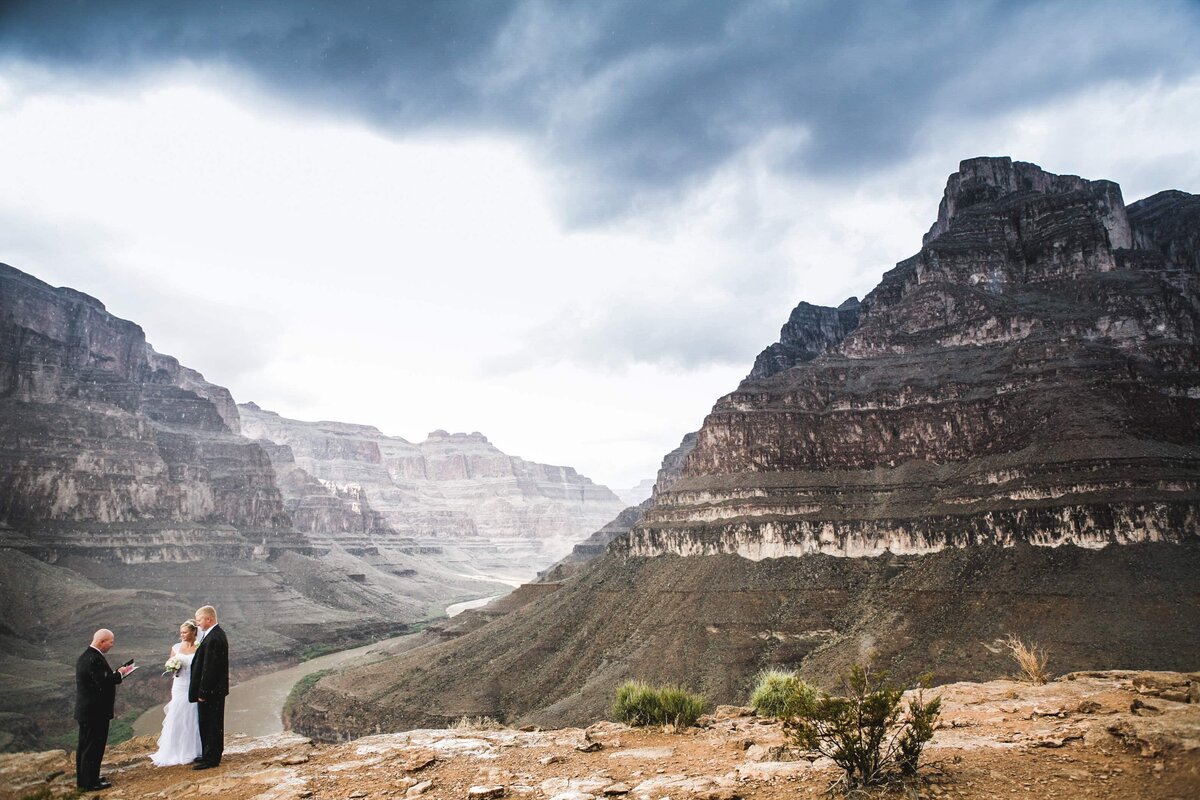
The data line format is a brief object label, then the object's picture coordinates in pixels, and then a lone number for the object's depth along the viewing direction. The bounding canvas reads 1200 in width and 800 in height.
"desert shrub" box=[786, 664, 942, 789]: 7.58
